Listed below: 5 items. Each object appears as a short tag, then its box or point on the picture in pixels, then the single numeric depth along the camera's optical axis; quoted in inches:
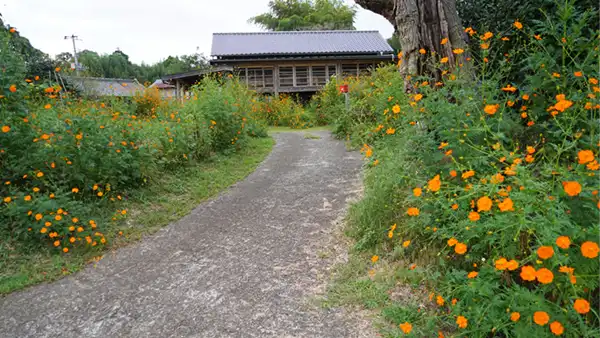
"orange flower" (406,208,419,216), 80.0
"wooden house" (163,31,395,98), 826.2
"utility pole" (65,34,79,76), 1552.9
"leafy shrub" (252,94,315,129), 558.9
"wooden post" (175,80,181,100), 783.7
